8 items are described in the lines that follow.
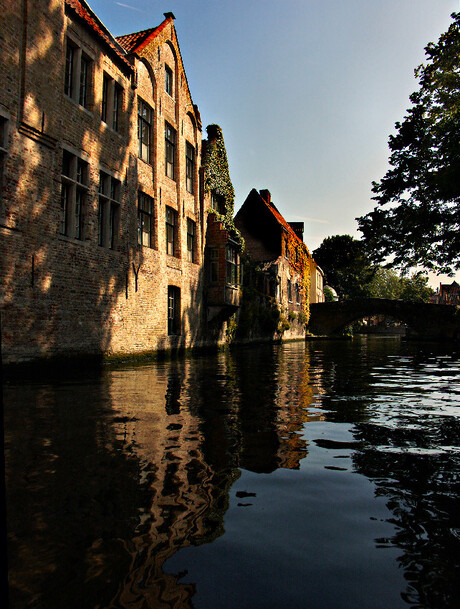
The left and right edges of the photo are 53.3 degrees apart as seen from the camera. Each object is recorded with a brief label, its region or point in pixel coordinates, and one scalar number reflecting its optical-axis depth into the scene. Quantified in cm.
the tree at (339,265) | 6562
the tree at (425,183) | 1858
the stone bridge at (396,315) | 3778
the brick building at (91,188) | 959
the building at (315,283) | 5047
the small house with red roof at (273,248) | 3331
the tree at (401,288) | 9488
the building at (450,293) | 11769
